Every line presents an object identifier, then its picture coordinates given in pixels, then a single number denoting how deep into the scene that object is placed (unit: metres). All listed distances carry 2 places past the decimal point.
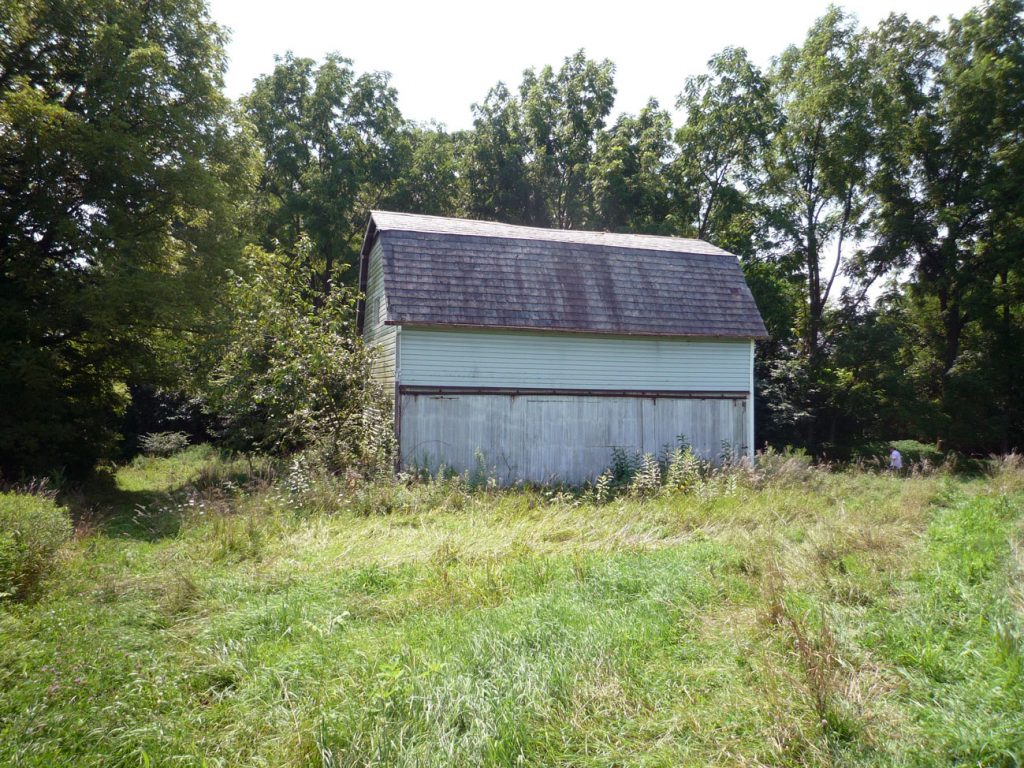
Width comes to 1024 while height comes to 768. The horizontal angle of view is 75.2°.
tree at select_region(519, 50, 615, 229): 32.34
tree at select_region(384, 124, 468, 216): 28.73
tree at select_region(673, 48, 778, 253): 27.39
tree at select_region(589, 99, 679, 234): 28.86
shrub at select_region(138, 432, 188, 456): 20.84
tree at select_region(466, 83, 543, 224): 31.77
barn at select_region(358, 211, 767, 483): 14.44
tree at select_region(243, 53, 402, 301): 26.47
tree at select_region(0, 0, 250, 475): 13.24
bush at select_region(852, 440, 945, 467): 22.37
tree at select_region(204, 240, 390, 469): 13.12
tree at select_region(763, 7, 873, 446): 24.44
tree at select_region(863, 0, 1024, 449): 23.11
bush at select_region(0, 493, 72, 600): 5.84
